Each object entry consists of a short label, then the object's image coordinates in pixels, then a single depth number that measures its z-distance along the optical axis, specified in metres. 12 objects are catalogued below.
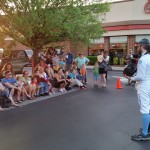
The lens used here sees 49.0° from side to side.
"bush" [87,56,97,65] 17.50
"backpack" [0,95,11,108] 5.13
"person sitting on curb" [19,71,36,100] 5.88
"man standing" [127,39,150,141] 3.13
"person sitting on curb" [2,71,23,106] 5.35
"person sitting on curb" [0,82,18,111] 5.13
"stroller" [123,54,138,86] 5.20
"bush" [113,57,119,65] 17.00
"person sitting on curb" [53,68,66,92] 7.10
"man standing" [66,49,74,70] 8.75
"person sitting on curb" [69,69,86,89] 7.72
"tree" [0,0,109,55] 6.22
